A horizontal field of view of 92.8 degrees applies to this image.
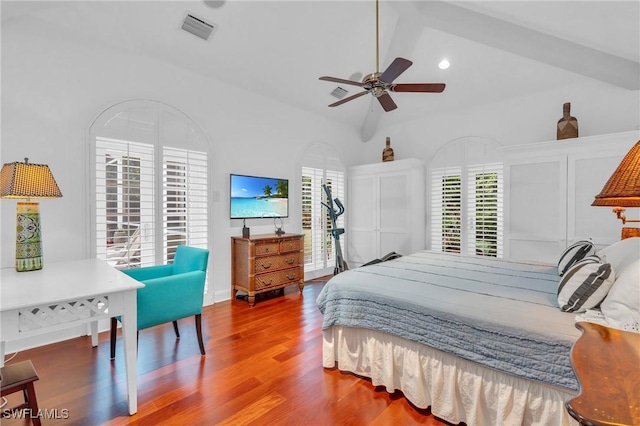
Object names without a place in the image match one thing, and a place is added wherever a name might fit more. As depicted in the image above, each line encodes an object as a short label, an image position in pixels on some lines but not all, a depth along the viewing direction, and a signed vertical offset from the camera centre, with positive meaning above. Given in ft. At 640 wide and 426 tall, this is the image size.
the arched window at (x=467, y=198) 14.53 +0.60
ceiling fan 7.86 +3.39
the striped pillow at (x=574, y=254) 7.61 -1.17
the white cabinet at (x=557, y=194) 11.05 +0.64
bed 4.87 -2.43
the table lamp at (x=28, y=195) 6.74 +0.38
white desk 4.94 -1.59
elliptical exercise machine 15.47 -0.99
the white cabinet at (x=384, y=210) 16.31 +0.03
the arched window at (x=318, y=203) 16.55 +0.41
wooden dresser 12.57 -2.28
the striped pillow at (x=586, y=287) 5.27 -1.37
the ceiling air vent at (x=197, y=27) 10.12 +6.32
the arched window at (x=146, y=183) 10.02 +1.01
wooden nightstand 2.13 -1.43
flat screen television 13.43 +0.65
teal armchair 7.16 -1.97
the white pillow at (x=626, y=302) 4.59 -1.45
